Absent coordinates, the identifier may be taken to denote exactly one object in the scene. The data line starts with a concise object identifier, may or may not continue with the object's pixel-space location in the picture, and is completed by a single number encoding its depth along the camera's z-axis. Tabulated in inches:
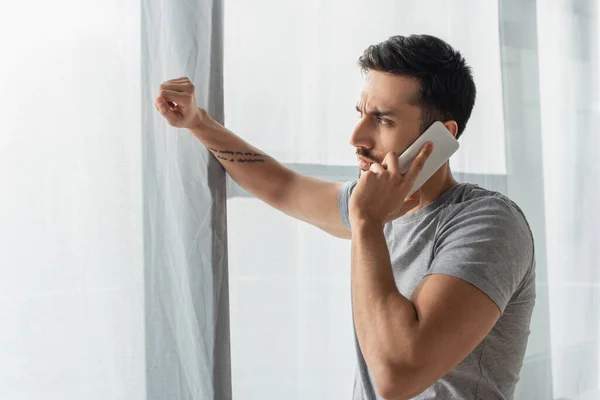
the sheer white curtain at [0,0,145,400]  39.0
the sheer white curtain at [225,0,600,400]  50.7
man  41.9
